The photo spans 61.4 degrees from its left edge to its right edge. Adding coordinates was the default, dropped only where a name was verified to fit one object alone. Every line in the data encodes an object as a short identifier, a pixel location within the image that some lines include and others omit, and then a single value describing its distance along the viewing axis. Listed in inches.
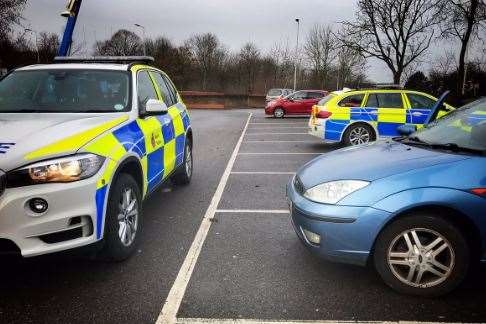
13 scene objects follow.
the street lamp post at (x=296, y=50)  1704.0
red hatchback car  906.7
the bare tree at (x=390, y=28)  1053.2
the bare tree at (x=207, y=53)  2086.6
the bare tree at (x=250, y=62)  1966.0
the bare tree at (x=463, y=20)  844.6
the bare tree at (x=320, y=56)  1745.8
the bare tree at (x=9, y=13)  786.2
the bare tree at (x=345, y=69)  1617.9
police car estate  381.7
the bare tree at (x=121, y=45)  2217.0
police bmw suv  109.3
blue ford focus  113.9
